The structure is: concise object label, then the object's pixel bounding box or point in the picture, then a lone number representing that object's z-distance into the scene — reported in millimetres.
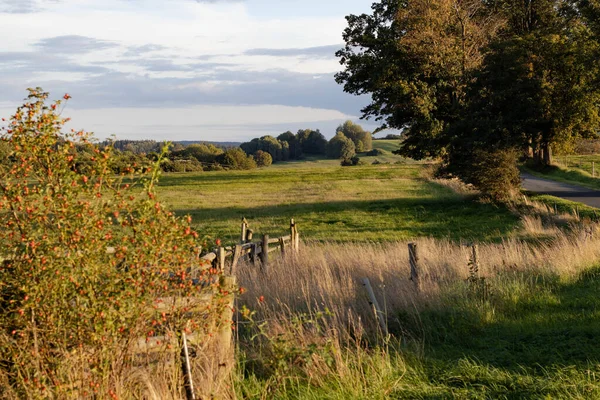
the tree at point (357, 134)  155375
